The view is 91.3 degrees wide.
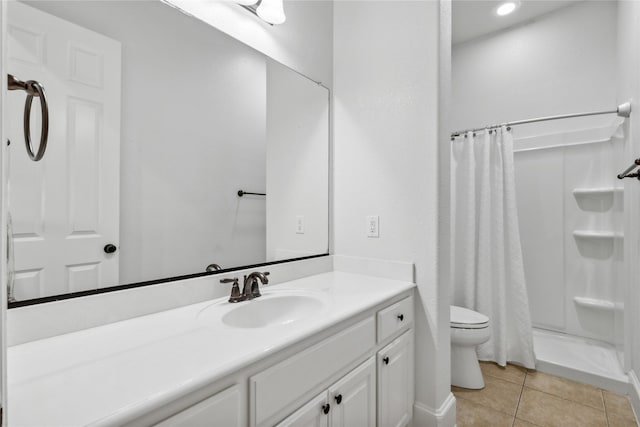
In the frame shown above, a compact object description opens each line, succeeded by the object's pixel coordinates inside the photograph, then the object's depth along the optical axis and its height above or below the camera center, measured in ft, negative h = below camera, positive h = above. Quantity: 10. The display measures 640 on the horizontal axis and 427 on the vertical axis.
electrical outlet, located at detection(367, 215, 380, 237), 5.58 -0.17
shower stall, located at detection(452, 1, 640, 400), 7.34 +1.45
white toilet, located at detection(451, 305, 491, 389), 6.45 -2.81
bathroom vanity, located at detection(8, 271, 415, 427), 1.91 -1.10
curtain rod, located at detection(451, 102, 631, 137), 6.16 +2.23
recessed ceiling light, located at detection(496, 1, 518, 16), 8.13 +5.53
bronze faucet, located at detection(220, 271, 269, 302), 3.97 -0.93
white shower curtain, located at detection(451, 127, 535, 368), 7.37 -0.79
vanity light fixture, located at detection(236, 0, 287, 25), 4.61 +3.07
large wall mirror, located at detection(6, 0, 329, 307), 2.80 +0.75
